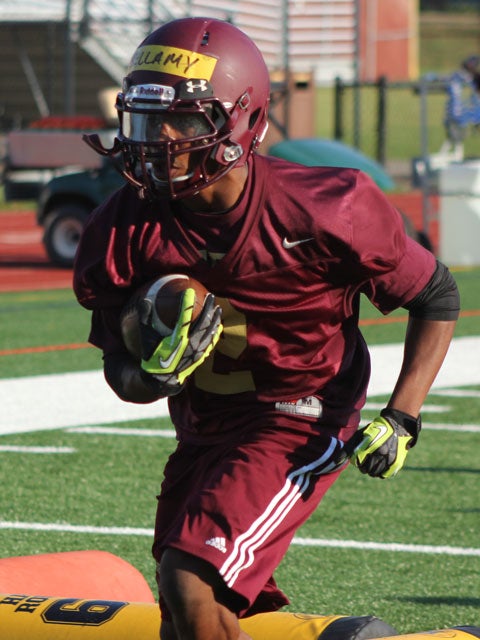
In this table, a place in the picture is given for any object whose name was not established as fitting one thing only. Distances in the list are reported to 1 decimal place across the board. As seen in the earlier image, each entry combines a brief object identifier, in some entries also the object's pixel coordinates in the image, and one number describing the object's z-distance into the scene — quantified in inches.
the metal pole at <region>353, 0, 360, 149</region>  1907.4
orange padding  335.6
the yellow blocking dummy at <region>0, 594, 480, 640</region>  290.4
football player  270.8
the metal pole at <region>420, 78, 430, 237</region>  1188.7
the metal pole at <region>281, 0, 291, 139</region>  1679.4
